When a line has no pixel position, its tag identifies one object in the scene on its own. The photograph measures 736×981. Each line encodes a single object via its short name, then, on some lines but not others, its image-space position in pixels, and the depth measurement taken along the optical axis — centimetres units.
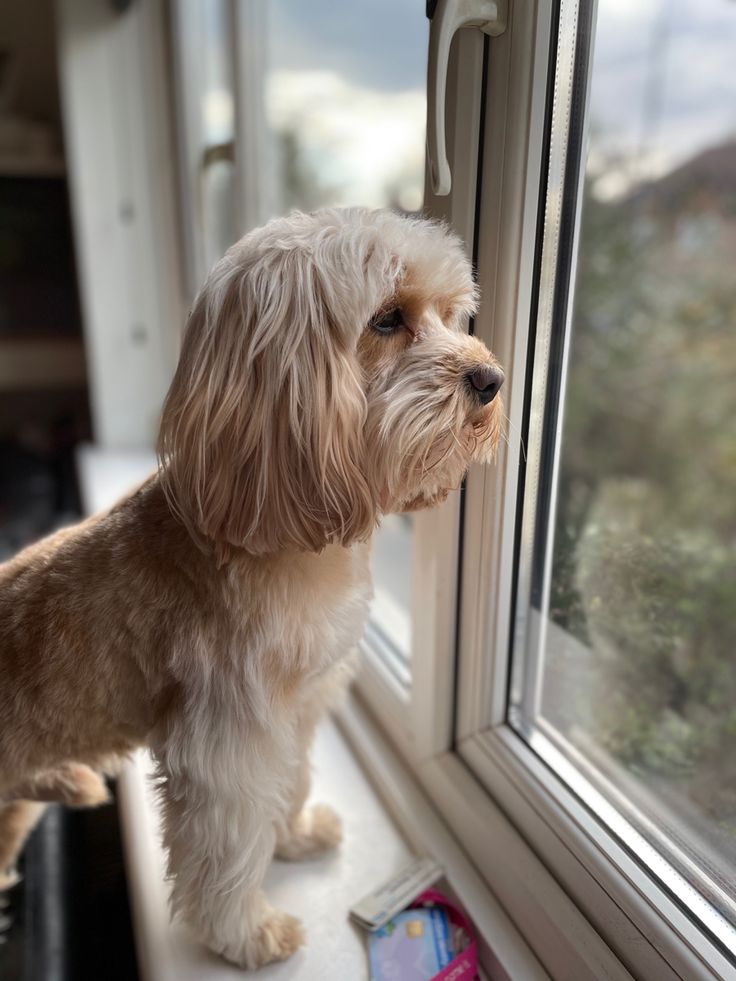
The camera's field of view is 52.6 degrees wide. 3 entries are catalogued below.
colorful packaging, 67
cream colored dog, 52
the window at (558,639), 59
